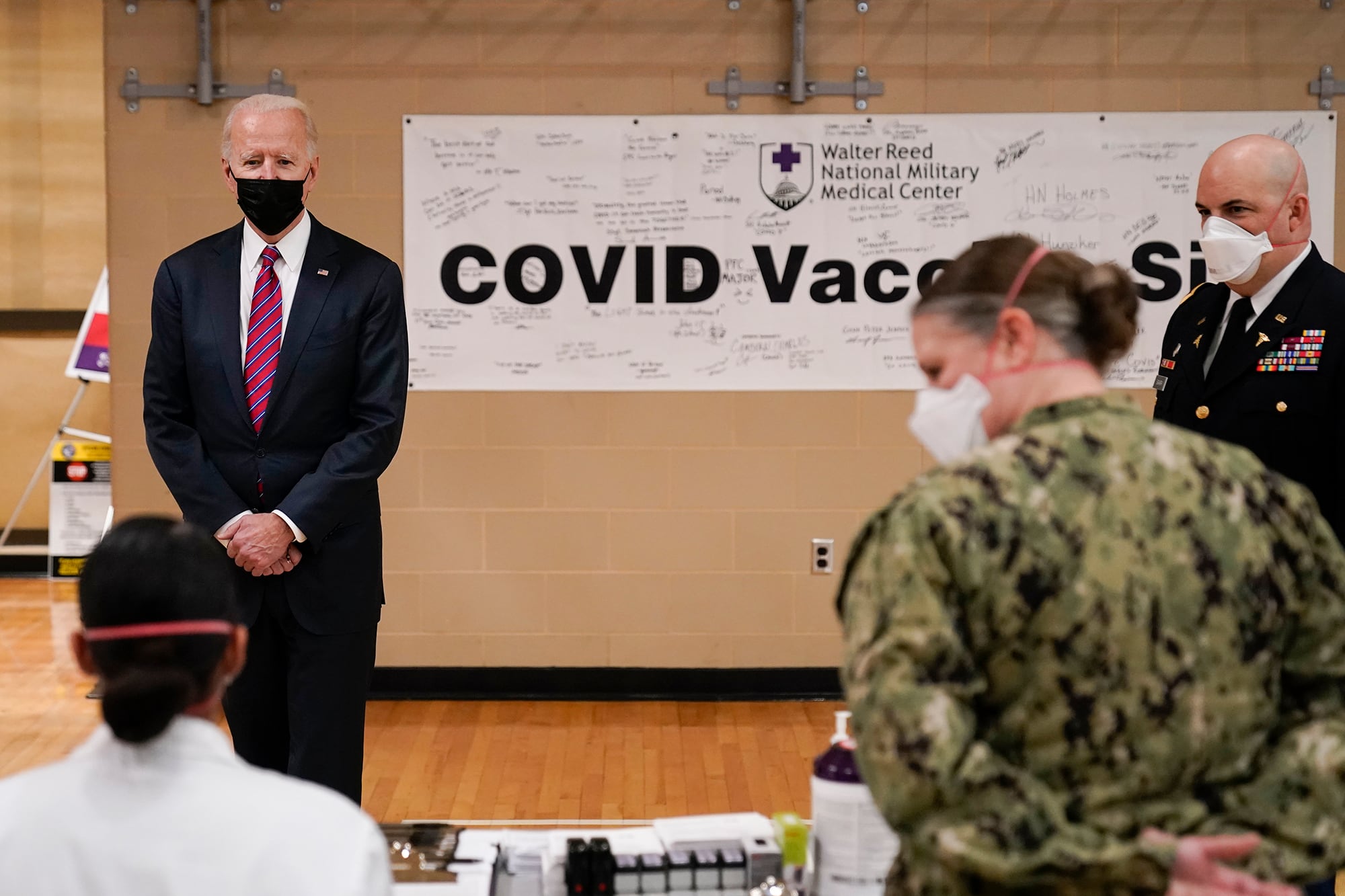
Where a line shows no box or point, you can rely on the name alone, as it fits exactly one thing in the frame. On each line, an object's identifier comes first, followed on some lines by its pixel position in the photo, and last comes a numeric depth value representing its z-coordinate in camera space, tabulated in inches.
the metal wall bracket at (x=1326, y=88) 182.4
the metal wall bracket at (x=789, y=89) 182.5
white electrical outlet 188.5
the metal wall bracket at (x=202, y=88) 179.2
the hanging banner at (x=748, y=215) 183.6
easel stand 268.2
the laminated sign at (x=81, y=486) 266.7
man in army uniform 94.8
